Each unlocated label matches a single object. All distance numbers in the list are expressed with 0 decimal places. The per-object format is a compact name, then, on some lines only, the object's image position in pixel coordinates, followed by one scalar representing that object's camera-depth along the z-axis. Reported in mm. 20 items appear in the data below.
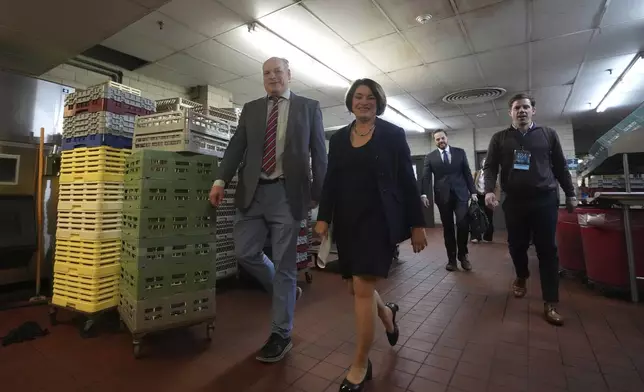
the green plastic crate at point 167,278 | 1754
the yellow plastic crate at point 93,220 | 2070
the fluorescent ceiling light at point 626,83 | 5173
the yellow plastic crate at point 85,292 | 2039
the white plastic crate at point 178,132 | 2031
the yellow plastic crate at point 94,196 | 2076
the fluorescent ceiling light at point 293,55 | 4066
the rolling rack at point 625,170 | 2588
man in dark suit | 3947
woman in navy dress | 1391
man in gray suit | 1769
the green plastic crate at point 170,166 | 1810
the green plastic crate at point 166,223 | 1772
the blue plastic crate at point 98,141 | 2199
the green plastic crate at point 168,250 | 1760
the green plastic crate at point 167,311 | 1737
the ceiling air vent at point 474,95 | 6289
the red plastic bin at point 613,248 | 2643
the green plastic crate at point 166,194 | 1787
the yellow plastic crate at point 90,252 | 2061
